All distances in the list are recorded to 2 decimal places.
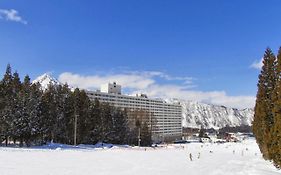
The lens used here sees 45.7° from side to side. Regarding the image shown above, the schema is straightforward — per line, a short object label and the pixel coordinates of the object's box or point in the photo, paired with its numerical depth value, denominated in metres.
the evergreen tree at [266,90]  37.12
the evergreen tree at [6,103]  55.51
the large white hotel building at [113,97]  177.60
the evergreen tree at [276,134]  26.45
